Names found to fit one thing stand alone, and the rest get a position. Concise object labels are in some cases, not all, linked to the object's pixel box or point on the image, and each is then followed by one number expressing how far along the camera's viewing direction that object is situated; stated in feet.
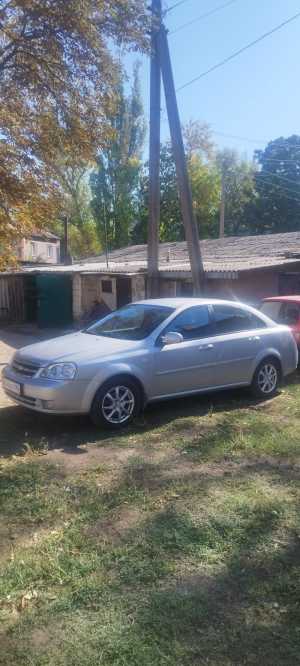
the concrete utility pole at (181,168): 36.01
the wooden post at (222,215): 104.58
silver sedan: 18.53
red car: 31.08
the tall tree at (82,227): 148.95
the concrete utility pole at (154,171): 37.24
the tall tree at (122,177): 130.79
